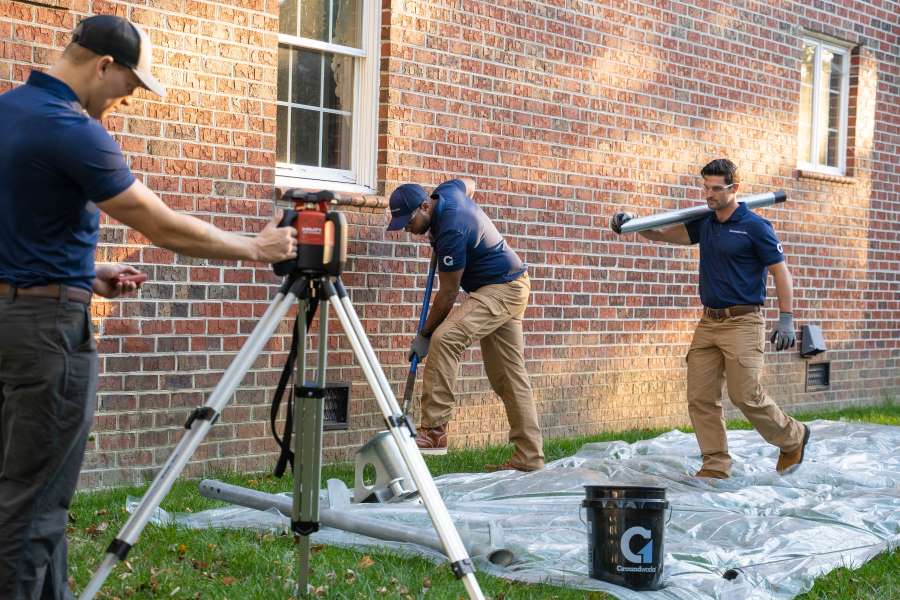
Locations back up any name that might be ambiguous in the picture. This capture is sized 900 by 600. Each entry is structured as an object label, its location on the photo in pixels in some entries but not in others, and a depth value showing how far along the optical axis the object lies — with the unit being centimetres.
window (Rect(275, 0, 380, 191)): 910
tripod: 433
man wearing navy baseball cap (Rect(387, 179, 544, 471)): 851
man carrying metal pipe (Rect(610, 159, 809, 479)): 901
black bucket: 571
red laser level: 460
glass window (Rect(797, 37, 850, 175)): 1431
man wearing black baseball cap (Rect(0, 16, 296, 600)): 400
